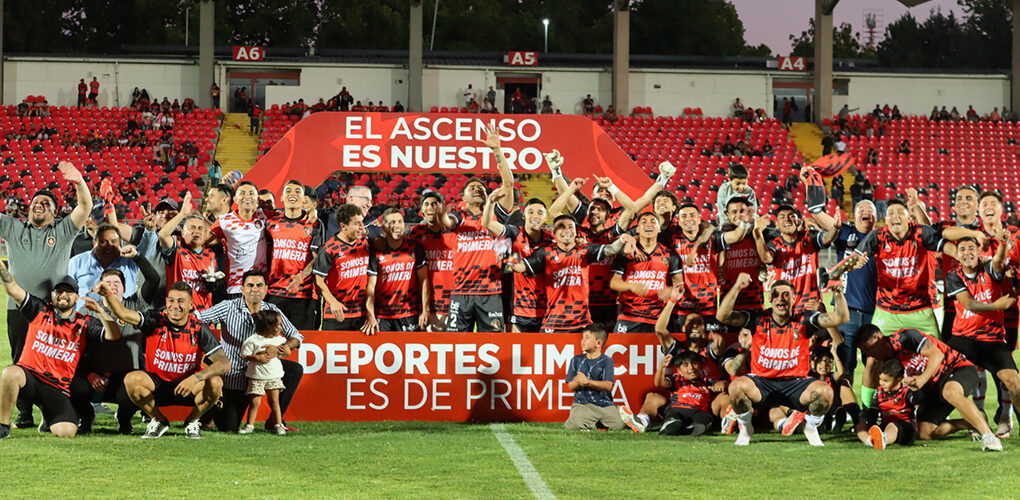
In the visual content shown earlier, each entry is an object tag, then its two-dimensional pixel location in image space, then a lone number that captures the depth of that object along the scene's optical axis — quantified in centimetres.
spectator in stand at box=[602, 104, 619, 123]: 3997
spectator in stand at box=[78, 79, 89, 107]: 4022
